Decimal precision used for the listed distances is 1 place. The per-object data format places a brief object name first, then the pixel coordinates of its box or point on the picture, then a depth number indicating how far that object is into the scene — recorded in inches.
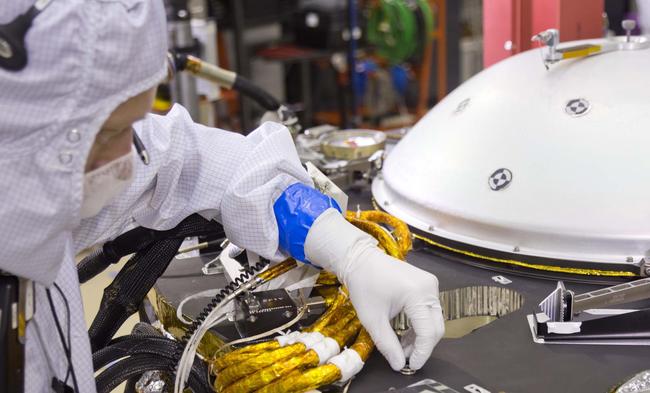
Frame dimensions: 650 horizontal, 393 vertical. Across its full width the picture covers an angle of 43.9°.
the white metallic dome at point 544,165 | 51.9
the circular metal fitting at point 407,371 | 44.4
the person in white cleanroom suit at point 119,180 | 33.2
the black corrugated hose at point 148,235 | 52.2
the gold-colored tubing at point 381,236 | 49.1
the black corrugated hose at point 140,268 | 52.1
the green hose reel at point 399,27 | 197.9
